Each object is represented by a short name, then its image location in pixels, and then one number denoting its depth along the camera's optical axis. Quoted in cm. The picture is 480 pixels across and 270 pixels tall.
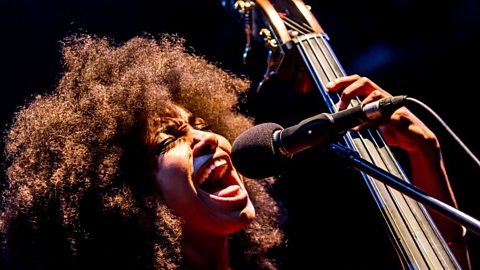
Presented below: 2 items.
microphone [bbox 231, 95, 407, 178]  152
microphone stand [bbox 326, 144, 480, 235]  148
